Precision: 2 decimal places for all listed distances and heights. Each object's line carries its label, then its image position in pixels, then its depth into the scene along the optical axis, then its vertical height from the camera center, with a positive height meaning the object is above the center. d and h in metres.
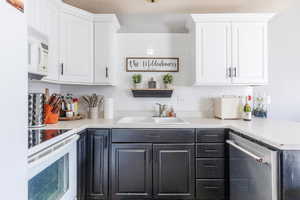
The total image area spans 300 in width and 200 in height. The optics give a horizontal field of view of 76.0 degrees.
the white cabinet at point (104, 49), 2.36 +0.62
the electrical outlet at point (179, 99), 2.70 +0.01
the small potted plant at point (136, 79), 2.60 +0.28
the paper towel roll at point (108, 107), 2.52 -0.10
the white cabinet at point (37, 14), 1.62 +0.76
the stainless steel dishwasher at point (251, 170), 1.21 -0.53
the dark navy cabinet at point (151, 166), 2.00 -0.69
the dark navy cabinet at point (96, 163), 1.97 -0.66
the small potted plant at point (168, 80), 2.60 +0.27
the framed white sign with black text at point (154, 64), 2.67 +0.50
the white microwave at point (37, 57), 1.52 +0.36
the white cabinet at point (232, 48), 2.33 +0.63
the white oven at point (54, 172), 0.99 -0.46
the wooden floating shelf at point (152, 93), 2.56 +0.09
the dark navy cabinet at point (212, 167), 2.00 -0.70
